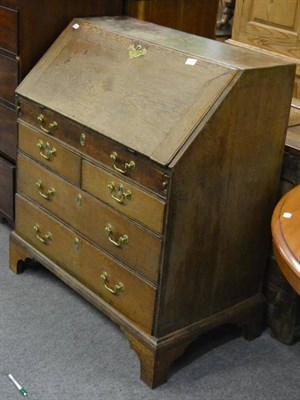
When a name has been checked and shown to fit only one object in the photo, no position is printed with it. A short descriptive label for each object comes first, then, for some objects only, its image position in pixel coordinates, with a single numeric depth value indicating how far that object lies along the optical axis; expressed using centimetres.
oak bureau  212
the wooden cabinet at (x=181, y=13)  297
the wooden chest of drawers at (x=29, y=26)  273
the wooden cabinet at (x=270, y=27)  337
